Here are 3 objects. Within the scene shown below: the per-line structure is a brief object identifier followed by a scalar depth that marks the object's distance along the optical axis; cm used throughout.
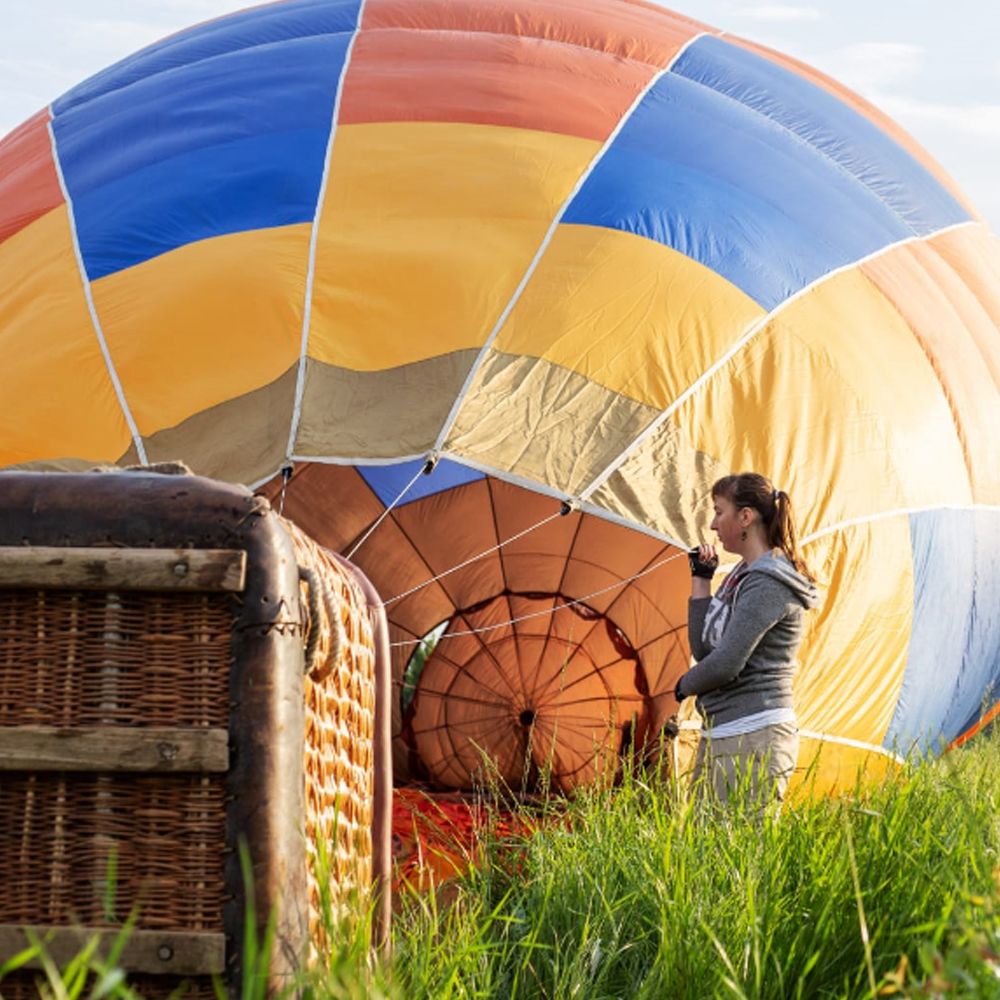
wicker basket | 317
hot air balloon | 895
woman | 760
